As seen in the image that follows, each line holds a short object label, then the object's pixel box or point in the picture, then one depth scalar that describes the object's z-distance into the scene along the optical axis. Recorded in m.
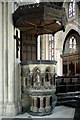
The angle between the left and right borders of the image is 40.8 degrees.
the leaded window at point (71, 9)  9.36
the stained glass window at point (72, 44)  9.71
